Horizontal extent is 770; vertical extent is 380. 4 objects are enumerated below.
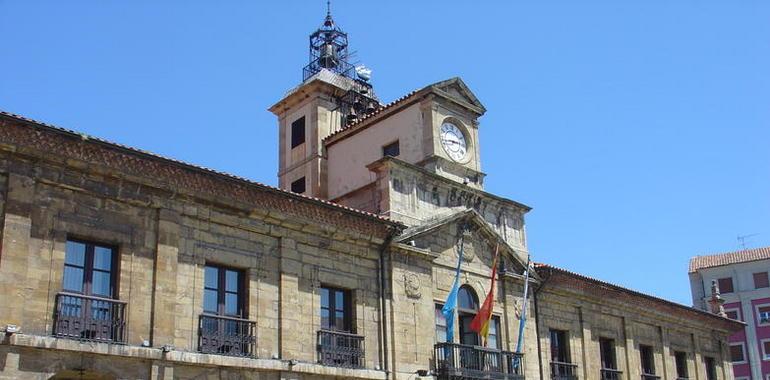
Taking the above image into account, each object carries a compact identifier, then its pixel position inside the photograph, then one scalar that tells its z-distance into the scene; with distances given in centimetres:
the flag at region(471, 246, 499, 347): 2216
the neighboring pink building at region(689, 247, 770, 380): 5394
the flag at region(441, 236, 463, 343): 2162
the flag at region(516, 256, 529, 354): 2383
